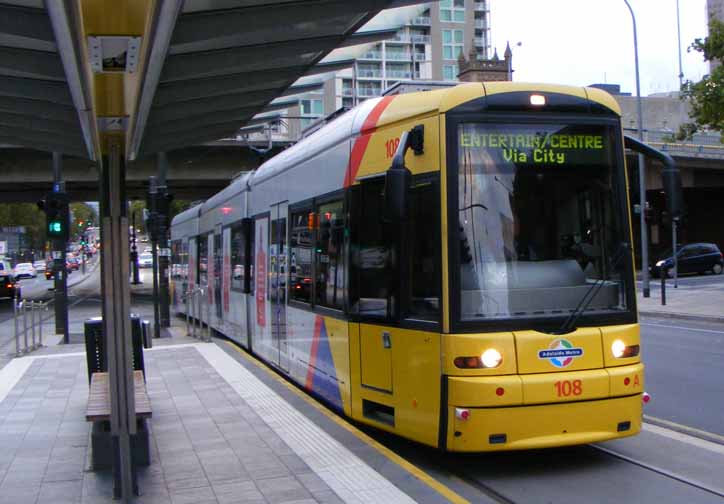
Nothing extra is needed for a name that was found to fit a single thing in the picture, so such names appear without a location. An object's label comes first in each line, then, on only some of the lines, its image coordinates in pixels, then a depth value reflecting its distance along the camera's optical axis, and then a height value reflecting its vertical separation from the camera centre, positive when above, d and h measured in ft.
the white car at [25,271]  264.72 -1.97
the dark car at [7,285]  156.18 -3.68
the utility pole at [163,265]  77.81 -0.44
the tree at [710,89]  79.25 +14.82
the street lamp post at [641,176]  99.83 +8.60
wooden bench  23.71 -4.85
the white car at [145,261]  315.78 +0.08
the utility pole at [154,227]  66.59 +2.69
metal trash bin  33.50 -3.23
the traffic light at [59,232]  60.34 +2.22
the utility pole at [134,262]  178.25 -0.22
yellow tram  22.88 -0.58
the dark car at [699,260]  154.71 -2.35
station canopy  16.05 +4.64
